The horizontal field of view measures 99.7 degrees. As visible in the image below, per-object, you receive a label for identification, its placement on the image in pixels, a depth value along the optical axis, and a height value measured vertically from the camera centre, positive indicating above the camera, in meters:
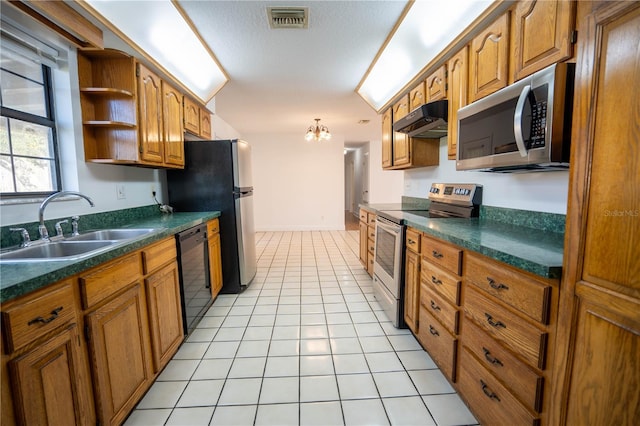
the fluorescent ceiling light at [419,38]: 1.74 +1.18
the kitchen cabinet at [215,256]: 2.55 -0.66
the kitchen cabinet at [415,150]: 2.72 +0.39
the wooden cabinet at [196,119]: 2.82 +0.81
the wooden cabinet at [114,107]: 1.85 +0.60
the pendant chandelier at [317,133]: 4.78 +0.99
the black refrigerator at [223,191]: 2.76 -0.01
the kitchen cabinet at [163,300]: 1.54 -0.68
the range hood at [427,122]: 2.05 +0.55
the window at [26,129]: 1.47 +0.37
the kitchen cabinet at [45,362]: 0.80 -0.56
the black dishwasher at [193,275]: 1.99 -0.68
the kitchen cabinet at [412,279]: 1.89 -0.66
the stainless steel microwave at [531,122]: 1.14 +0.31
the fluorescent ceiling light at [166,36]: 1.72 +1.17
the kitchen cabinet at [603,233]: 0.68 -0.13
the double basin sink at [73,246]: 1.22 -0.29
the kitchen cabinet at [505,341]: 0.92 -0.61
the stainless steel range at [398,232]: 2.08 -0.36
